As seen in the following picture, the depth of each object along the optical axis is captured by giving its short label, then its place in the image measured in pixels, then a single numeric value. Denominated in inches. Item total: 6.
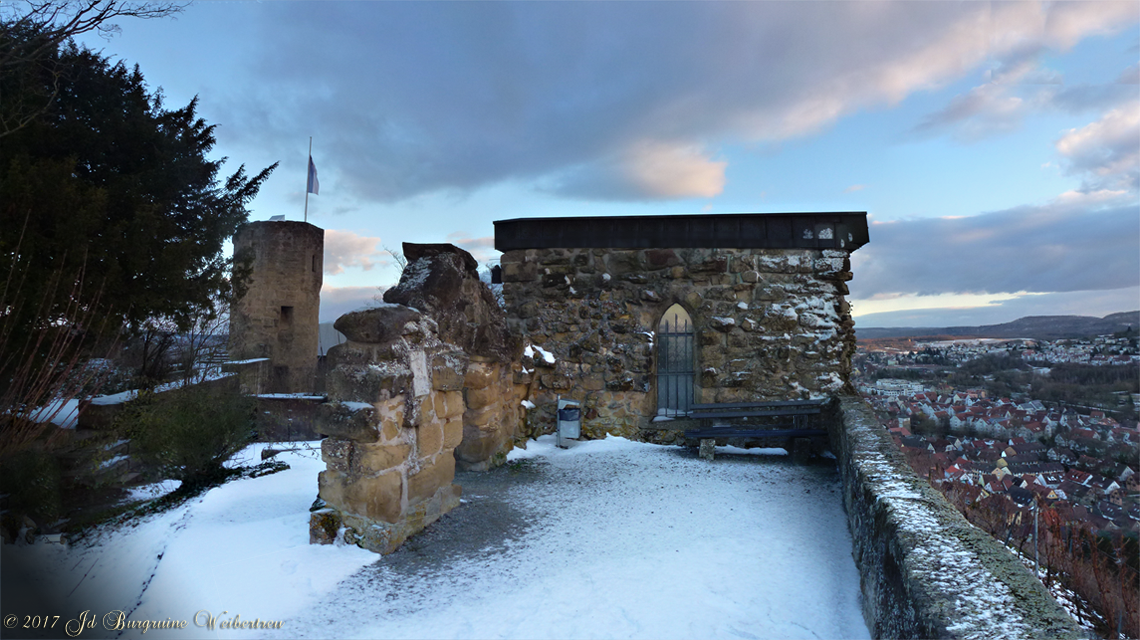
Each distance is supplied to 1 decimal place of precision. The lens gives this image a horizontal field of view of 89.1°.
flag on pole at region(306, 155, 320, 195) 589.0
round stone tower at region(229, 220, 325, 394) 599.5
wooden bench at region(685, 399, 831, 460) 268.5
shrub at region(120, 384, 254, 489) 218.4
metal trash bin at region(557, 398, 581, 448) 305.1
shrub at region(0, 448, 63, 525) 186.4
